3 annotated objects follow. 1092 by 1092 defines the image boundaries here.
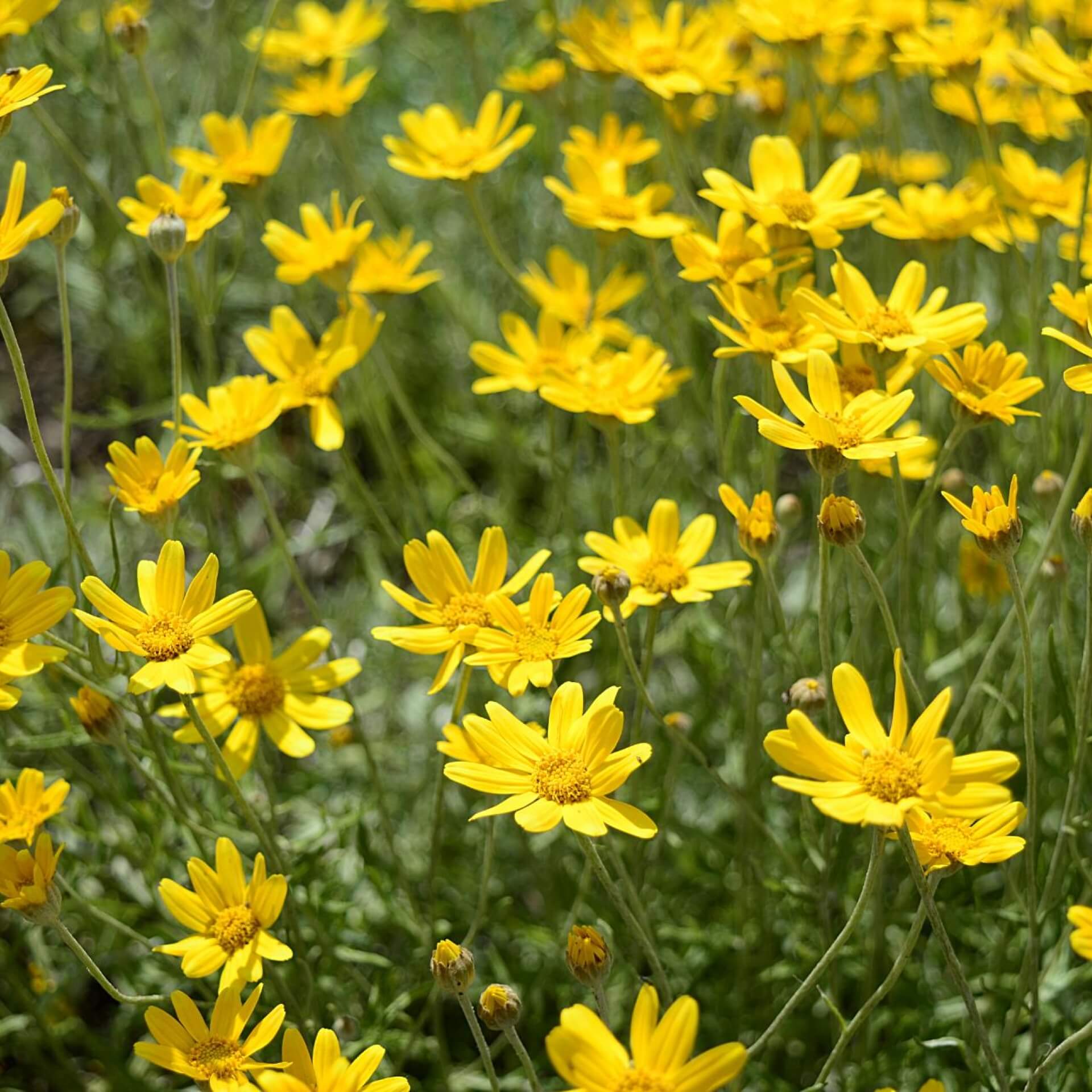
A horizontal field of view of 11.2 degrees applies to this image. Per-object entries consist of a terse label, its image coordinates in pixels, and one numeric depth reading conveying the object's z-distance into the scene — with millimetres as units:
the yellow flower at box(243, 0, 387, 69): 1255
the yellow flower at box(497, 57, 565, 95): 1227
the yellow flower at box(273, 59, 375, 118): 1208
